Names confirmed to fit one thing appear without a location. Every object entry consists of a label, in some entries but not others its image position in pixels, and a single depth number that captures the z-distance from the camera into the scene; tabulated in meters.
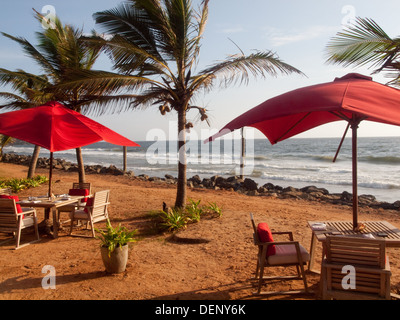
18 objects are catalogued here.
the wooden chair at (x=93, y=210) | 6.61
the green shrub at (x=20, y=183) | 12.02
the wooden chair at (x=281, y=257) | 3.92
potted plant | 4.54
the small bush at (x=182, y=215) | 7.03
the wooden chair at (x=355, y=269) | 3.30
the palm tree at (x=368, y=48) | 5.72
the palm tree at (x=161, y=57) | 7.21
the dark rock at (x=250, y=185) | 16.52
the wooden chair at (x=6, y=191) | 7.81
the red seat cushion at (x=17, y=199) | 5.93
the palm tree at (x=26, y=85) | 11.15
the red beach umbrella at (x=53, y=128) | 5.39
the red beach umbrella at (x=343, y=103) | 2.93
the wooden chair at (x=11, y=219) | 5.80
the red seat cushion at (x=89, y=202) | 6.71
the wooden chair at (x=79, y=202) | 6.98
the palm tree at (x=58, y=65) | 9.18
